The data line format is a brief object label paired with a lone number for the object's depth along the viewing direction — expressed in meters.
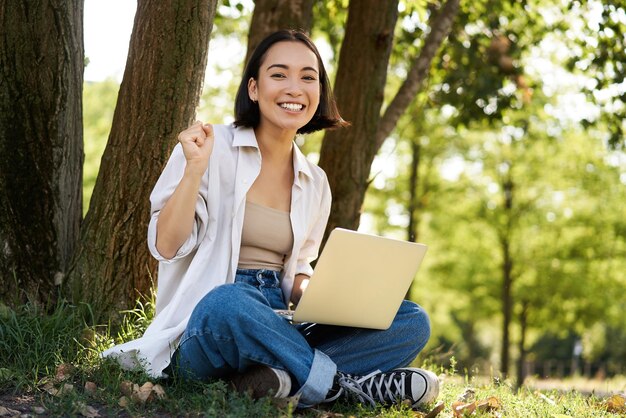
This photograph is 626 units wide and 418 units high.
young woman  3.43
